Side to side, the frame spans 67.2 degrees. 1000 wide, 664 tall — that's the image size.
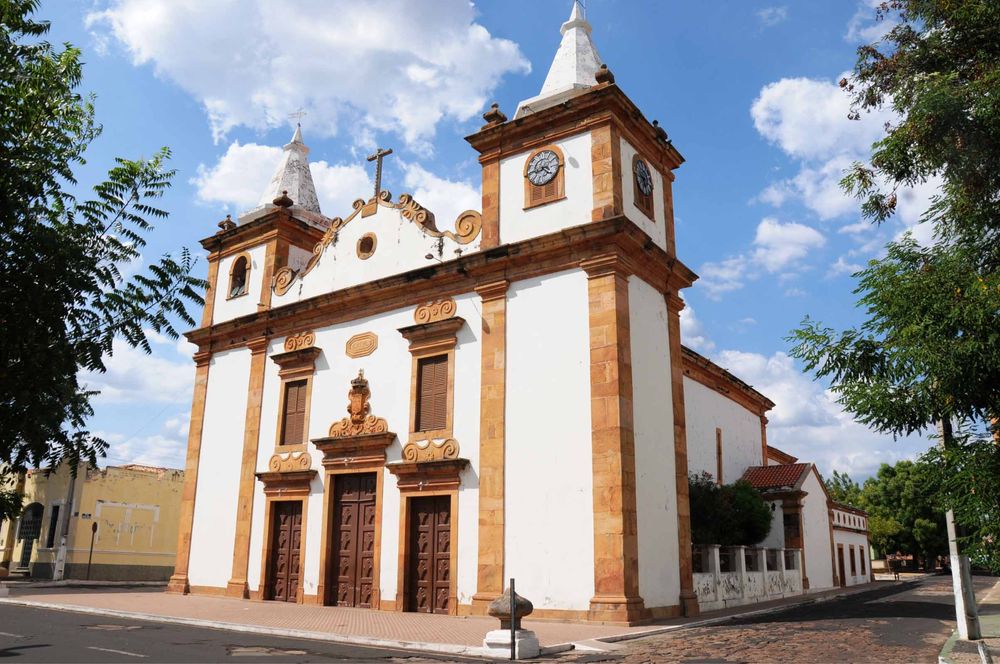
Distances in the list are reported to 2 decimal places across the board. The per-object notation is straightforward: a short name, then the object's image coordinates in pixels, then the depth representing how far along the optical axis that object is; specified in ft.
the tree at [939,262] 30.89
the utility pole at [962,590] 35.91
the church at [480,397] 49.78
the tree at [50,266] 11.77
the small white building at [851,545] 107.55
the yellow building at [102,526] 109.09
